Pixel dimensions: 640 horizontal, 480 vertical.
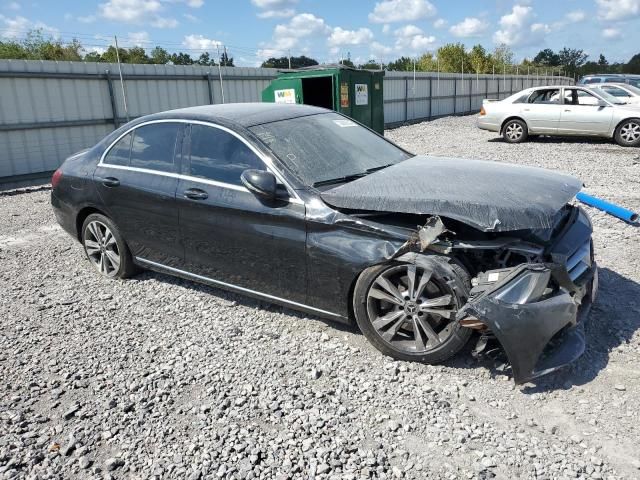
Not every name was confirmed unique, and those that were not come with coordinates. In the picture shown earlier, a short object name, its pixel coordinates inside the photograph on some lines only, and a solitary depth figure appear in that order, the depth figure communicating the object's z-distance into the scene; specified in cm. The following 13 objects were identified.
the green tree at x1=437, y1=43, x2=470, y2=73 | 4681
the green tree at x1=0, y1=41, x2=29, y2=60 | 3612
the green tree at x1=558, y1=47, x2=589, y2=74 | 8038
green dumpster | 1223
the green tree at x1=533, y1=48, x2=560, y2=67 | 8726
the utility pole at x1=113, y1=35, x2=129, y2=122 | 1250
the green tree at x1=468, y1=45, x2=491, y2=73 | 4627
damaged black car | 300
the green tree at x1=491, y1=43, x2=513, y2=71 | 4694
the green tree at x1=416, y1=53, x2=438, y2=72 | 4634
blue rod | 607
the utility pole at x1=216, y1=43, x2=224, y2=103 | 1514
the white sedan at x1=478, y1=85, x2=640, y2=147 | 1331
